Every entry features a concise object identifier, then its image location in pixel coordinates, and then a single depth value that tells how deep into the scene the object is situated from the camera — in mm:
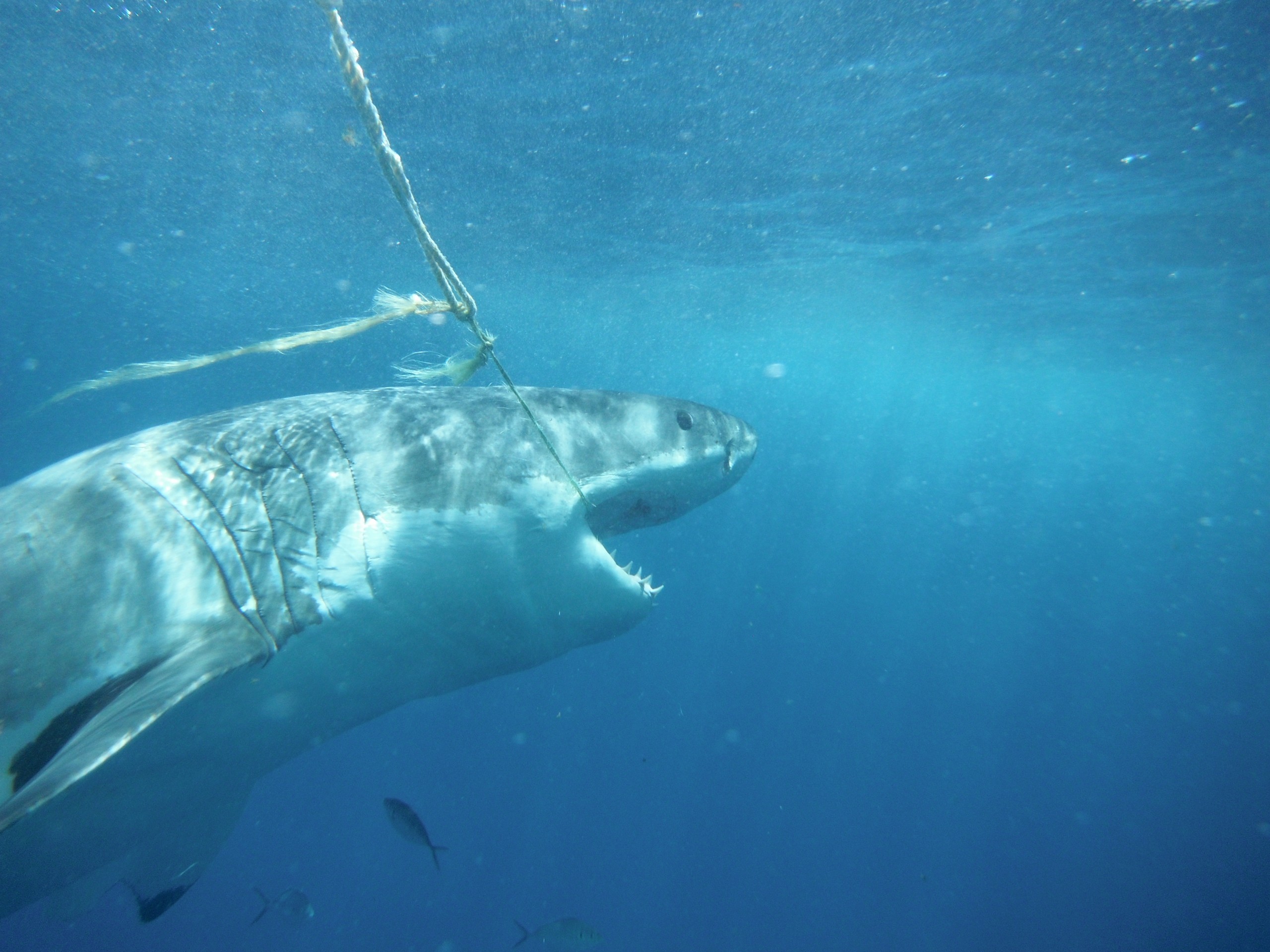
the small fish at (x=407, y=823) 6184
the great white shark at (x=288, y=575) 2166
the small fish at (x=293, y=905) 7477
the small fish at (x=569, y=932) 7070
